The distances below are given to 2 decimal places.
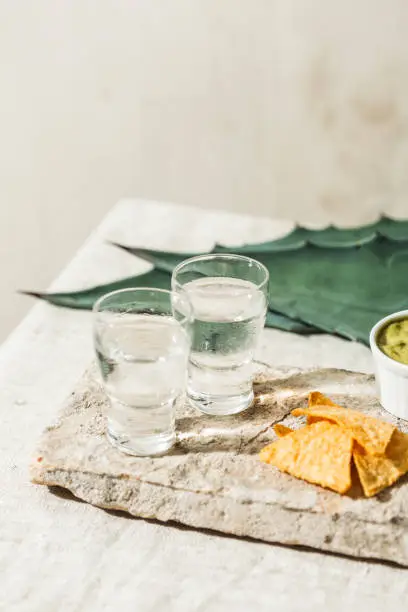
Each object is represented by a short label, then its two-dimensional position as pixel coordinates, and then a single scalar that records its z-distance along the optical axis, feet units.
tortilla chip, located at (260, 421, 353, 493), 2.18
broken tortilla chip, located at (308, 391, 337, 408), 2.40
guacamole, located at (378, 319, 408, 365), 2.50
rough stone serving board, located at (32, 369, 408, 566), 2.15
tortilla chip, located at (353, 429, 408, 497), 2.18
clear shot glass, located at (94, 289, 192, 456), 2.24
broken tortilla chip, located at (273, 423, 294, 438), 2.33
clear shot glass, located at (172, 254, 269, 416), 2.40
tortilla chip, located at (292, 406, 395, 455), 2.21
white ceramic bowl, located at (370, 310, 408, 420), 2.42
